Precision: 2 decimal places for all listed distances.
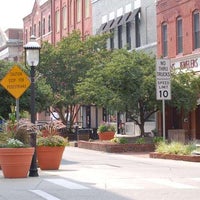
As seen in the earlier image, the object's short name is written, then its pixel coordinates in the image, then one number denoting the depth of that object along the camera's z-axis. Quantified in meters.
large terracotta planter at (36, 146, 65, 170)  18.19
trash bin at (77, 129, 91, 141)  39.31
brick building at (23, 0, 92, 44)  53.56
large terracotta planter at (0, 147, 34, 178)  15.58
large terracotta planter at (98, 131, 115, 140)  35.41
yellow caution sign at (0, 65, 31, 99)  17.92
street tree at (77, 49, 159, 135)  28.03
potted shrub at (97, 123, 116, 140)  35.41
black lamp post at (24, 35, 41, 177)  16.27
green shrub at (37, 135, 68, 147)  18.19
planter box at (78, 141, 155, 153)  28.56
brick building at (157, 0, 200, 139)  32.12
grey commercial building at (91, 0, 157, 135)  39.41
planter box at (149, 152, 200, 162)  22.09
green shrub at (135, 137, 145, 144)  28.88
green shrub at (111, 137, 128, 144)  29.45
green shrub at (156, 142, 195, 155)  23.05
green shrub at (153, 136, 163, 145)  28.27
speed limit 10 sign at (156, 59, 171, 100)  24.52
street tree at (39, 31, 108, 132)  41.09
